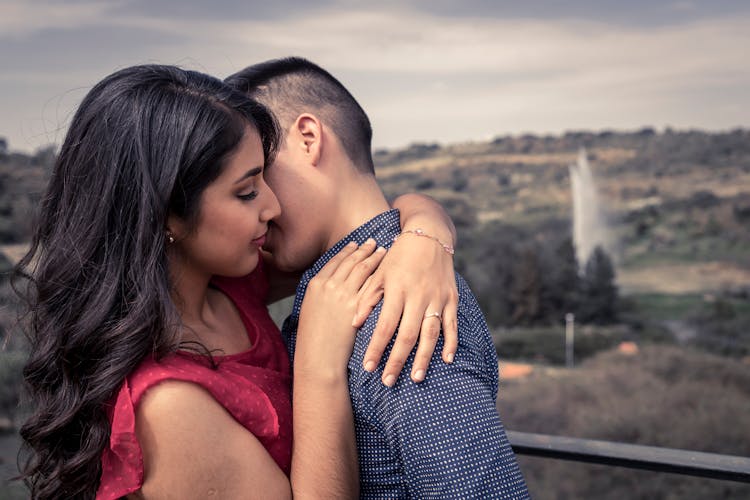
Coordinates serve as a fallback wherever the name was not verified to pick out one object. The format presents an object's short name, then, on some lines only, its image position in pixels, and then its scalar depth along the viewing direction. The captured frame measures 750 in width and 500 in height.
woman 1.37
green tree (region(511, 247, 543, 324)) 25.00
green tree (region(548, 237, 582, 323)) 25.81
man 1.34
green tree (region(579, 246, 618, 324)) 25.69
